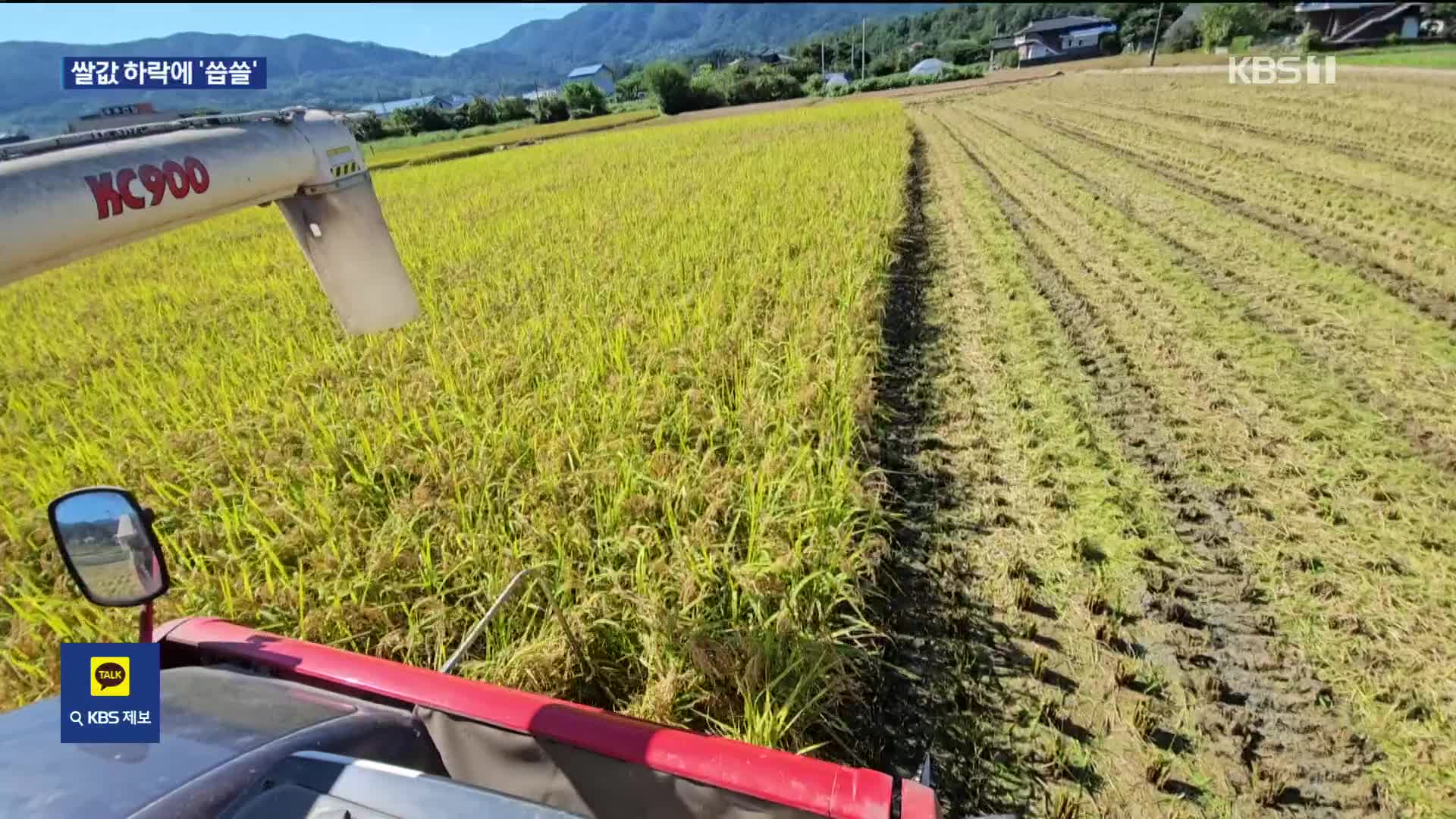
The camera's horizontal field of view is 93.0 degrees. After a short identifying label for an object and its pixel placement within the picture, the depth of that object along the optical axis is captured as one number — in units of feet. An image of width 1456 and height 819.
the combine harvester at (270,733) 2.96
